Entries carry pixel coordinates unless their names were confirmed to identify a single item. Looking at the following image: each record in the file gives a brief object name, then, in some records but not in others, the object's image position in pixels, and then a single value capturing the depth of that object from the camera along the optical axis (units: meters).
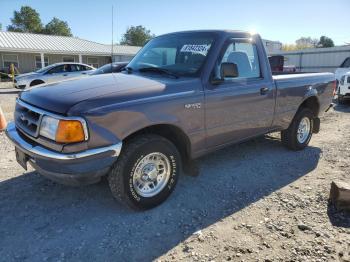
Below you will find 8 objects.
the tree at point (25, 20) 61.09
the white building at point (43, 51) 27.67
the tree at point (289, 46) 60.89
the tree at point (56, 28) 64.50
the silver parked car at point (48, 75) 15.58
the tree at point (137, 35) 71.19
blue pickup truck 2.87
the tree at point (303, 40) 82.69
